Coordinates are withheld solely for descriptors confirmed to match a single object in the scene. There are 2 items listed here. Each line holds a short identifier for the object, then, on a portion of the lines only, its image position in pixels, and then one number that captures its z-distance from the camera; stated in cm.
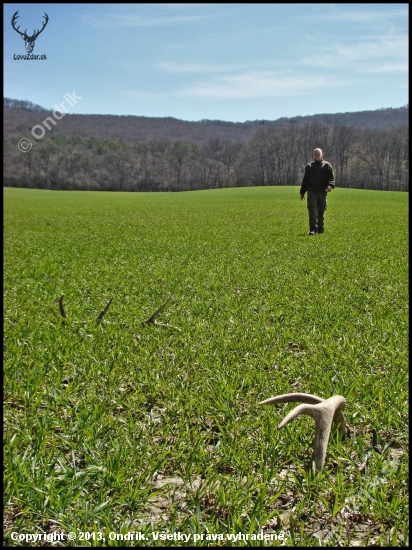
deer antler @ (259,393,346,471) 226
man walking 1388
